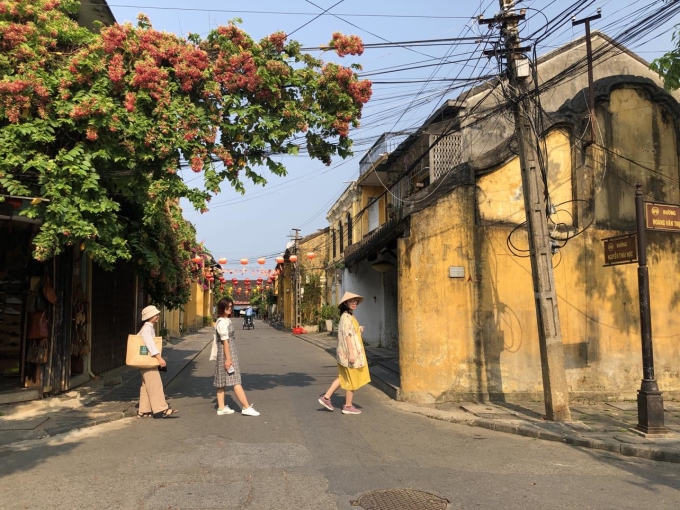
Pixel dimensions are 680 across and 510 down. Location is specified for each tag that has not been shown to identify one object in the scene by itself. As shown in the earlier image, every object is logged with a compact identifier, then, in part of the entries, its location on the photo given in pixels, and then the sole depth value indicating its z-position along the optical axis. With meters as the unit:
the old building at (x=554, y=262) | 9.97
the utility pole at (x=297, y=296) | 37.03
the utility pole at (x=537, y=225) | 8.38
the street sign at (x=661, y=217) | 8.61
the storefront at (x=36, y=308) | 9.54
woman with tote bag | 8.47
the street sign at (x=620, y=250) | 8.61
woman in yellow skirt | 8.80
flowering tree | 7.41
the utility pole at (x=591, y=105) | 10.55
